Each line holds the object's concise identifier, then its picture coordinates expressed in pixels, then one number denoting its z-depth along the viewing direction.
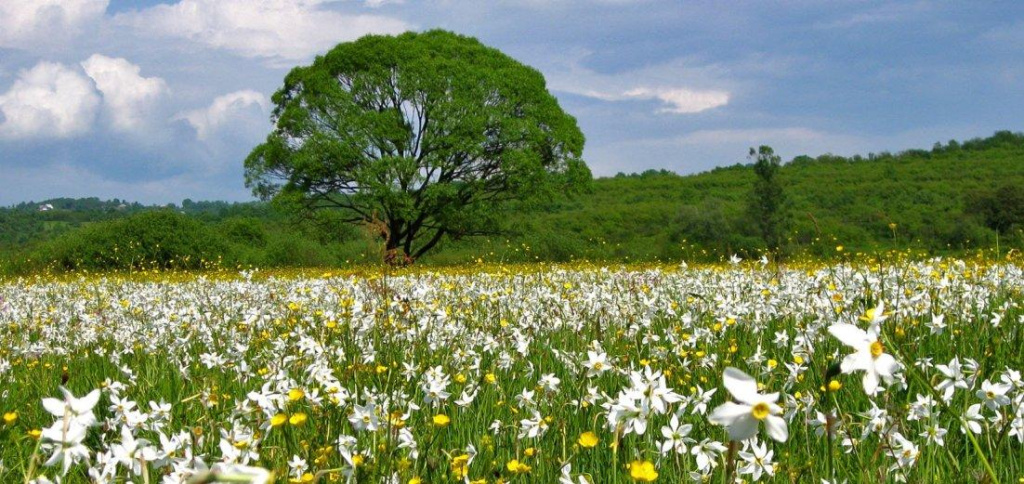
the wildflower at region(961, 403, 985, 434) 3.00
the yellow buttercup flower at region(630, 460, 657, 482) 1.93
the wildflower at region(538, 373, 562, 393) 3.76
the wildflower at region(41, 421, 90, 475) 1.82
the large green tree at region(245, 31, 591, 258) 30.62
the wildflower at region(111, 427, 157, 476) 2.25
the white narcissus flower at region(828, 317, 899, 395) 1.66
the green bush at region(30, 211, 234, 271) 26.53
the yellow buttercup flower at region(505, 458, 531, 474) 2.44
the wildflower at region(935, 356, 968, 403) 2.87
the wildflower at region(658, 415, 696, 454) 2.65
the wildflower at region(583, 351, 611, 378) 3.29
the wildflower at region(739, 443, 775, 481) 2.73
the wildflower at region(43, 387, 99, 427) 1.81
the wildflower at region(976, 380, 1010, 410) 2.90
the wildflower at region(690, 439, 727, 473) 2.69
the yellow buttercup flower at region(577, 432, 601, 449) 2.42
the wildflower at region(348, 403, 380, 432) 2.77
